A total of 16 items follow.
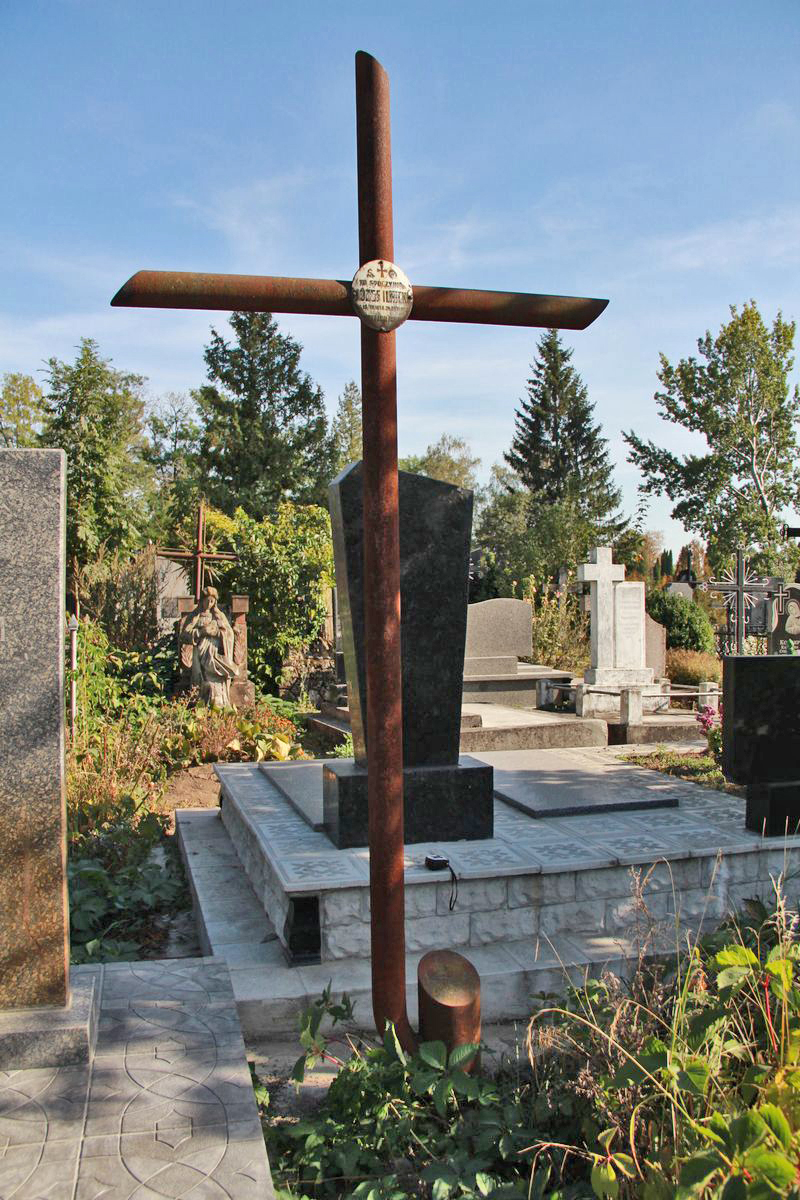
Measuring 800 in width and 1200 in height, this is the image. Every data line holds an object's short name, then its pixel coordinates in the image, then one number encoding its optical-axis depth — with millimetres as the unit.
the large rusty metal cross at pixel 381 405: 2922
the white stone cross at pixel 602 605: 11859
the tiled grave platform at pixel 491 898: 3818
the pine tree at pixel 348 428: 34278
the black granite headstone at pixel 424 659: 4656
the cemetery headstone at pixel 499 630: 11961
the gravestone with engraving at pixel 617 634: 11688
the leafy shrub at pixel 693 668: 15898
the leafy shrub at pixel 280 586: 13875
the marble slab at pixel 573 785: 5434
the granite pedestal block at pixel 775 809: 4824
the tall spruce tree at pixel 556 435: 41562
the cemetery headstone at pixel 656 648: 16219
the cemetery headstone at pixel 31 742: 2840
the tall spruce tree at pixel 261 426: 30516
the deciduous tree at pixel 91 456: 16250
